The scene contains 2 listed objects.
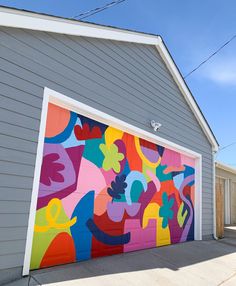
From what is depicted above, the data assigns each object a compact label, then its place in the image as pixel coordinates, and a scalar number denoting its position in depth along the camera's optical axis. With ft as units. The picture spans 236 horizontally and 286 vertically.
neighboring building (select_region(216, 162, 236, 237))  33.36
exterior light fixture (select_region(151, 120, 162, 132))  16.92
